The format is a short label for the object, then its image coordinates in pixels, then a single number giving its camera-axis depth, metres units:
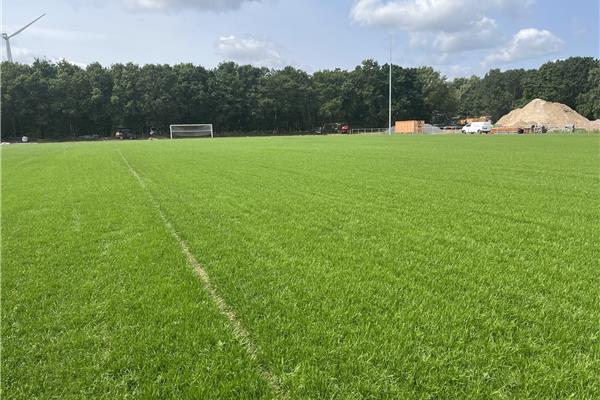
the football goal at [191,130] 83.38
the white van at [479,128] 77.44
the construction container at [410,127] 83.69
